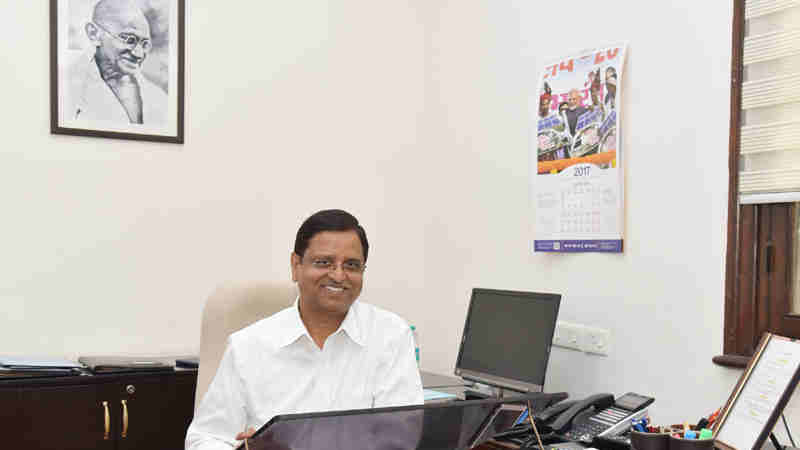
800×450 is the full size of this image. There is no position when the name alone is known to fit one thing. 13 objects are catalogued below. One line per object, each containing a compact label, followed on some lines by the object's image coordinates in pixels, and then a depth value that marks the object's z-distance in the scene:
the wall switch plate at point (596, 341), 2.47
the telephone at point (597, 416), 1.92
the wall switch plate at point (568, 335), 2.57
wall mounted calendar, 2.45
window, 1.99
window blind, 1.98
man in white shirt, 1.63
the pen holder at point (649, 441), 1.55
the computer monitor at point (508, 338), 2.44
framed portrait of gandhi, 2.73
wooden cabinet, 2.31
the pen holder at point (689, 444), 1.52
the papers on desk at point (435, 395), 2.46
